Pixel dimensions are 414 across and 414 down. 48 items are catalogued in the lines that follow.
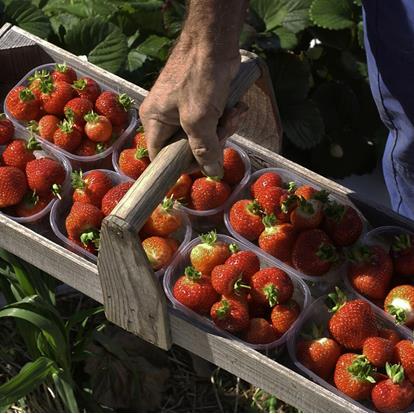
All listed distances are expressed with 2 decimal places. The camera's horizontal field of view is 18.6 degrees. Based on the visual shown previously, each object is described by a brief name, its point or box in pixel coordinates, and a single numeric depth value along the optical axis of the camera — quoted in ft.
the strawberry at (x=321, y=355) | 3.81
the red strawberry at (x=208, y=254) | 3.98
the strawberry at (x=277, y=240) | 4.05
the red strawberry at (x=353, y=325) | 3.80
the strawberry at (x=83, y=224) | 4.03
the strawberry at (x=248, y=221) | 4.10
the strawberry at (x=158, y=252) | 4.00
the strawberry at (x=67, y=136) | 4.30
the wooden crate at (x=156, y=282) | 3.57
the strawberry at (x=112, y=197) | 4.09
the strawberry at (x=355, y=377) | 3.72
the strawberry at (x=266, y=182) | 4.18
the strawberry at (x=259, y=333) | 3.86
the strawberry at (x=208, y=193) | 4.16
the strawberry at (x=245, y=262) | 3.94
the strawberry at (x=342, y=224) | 4.03
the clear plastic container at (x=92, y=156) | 4.31
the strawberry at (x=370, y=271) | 3.93
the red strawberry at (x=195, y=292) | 3.89
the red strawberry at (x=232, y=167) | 4.24
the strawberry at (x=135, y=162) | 4.23
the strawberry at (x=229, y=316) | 3.83
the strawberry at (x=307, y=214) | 4.04
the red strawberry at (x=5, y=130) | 4.33
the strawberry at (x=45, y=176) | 4.17
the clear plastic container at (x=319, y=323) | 3.77
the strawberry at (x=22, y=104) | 4.35
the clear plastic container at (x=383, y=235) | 4.08
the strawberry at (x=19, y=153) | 4.27
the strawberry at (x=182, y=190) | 4.19
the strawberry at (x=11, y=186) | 4.13
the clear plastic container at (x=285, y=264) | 4.02
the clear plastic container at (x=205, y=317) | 3.85
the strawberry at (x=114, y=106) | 4.35
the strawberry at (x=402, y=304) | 3.85
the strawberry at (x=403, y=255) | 3.97
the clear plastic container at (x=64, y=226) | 4.04
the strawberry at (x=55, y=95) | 4.36
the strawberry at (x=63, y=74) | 4.43
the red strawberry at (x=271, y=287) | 3.89
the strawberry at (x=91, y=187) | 4.16
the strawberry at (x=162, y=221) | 4.07
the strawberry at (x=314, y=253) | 3.98
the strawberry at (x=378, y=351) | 3.73
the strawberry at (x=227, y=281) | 3.88
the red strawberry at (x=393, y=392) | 3.68
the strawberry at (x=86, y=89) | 4.41
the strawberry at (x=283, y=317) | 3.89
